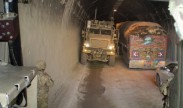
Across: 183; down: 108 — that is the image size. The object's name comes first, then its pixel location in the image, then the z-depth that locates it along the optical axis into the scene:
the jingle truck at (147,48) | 10.56
